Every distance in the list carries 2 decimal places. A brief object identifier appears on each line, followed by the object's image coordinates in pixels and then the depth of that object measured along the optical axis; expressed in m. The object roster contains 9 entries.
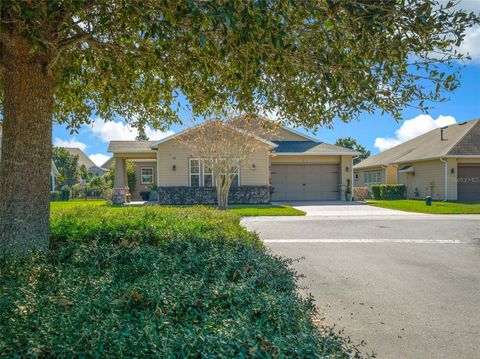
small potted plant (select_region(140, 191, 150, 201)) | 24.81
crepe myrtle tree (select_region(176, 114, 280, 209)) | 16.91
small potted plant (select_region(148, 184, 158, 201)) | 24.09
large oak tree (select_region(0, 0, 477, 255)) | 3.76
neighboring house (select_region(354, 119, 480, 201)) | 22.24
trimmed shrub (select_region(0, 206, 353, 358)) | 2.01
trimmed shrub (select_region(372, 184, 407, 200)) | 26.36
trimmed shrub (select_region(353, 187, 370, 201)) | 25.33
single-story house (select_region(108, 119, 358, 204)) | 20.36
